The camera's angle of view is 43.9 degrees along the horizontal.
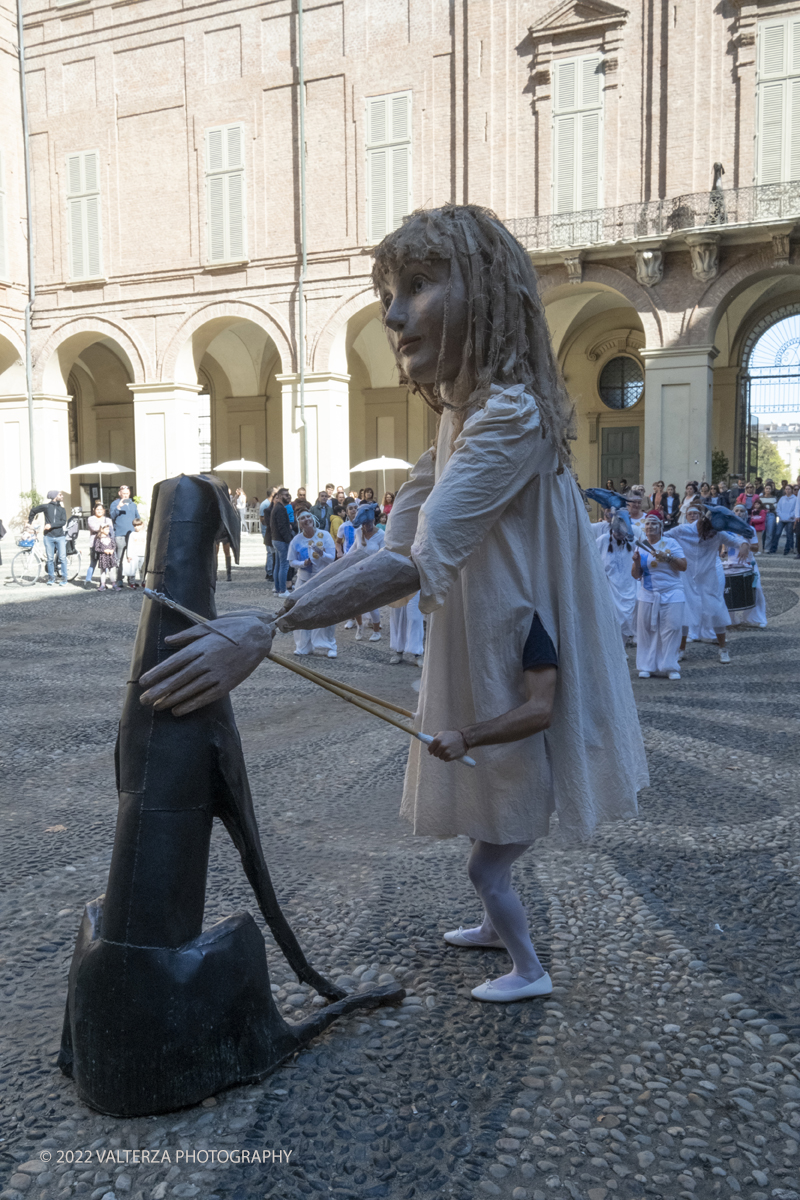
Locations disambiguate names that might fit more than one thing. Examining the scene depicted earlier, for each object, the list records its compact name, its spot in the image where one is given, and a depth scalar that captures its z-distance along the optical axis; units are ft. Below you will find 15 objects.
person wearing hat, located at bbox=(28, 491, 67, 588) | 55.88
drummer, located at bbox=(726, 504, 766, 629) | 37.60
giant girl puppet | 6.93
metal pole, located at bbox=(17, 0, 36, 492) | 86.58
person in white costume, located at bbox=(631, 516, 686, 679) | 29.22
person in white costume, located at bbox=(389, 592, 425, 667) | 31.76
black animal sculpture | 7.18
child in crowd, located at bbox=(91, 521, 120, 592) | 53.21
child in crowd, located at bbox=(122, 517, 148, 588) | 53.11
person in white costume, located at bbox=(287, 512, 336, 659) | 33.81
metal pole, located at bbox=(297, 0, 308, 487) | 76.43
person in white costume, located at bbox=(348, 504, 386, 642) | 34.74
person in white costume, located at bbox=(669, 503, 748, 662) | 34.12
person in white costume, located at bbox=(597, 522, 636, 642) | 33.45
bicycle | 58.44
